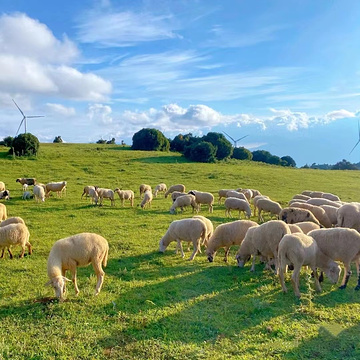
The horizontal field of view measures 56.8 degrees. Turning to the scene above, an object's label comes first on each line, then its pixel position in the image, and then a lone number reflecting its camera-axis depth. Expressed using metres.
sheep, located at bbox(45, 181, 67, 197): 24.89
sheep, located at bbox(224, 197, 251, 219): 19.95
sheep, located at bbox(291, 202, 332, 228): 15.72
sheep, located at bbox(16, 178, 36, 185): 28.83
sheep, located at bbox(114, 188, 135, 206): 23.00
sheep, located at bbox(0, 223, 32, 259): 11.02
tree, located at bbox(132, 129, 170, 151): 66.50
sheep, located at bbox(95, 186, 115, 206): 22.83
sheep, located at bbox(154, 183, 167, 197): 28.20
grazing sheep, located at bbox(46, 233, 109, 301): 8.45
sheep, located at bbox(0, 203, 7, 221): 15.33
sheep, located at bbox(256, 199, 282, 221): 18.89
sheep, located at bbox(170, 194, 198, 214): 20.92
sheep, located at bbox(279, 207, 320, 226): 14.54
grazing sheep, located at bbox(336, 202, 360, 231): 13.48
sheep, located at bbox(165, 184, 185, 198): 27.75
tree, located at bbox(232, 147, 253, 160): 69.62
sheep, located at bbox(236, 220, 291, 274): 10.02
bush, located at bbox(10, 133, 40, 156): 41.88
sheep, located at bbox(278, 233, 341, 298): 8.65
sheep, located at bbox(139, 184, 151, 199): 26.80
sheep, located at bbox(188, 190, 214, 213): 21.92
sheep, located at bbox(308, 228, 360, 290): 9.23
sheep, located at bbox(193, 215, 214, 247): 12.43
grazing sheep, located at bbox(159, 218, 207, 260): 11.87
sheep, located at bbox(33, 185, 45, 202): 22.75
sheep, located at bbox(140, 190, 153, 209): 22.25
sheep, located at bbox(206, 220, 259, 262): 11.69
